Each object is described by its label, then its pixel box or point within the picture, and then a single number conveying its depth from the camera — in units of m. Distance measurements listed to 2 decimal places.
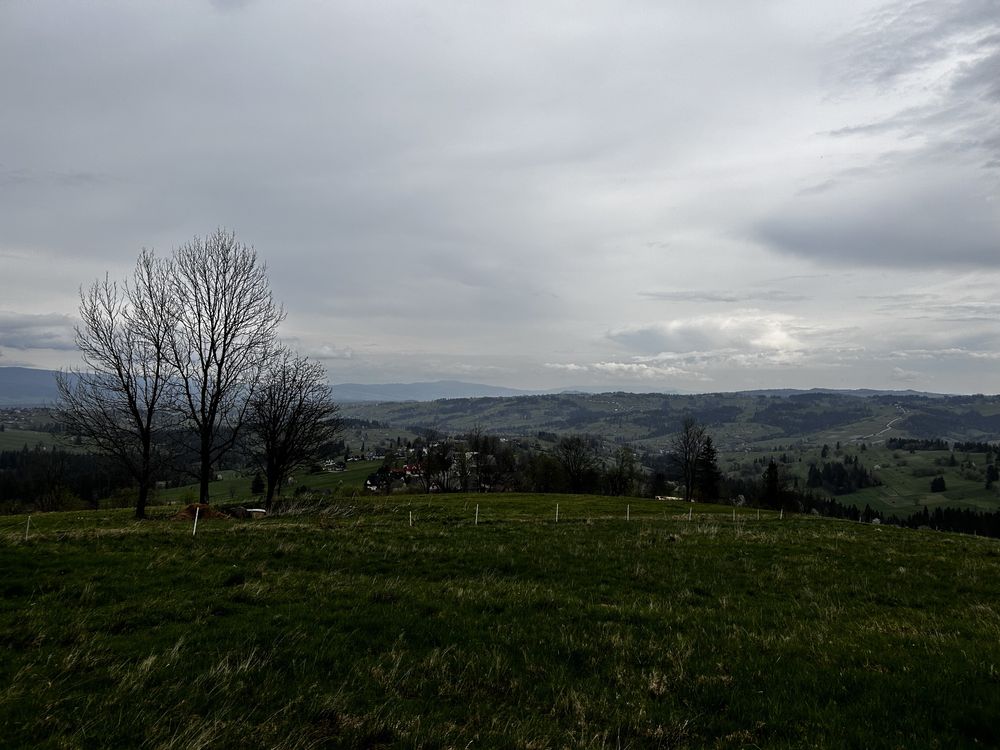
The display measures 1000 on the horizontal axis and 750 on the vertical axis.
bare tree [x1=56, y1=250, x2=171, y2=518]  29.95
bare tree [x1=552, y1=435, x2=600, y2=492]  96.94
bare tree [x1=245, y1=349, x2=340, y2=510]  38.19
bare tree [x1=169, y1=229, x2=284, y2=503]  32.38
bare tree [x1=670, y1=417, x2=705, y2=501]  82.88
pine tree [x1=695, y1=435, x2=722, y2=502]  87.75
